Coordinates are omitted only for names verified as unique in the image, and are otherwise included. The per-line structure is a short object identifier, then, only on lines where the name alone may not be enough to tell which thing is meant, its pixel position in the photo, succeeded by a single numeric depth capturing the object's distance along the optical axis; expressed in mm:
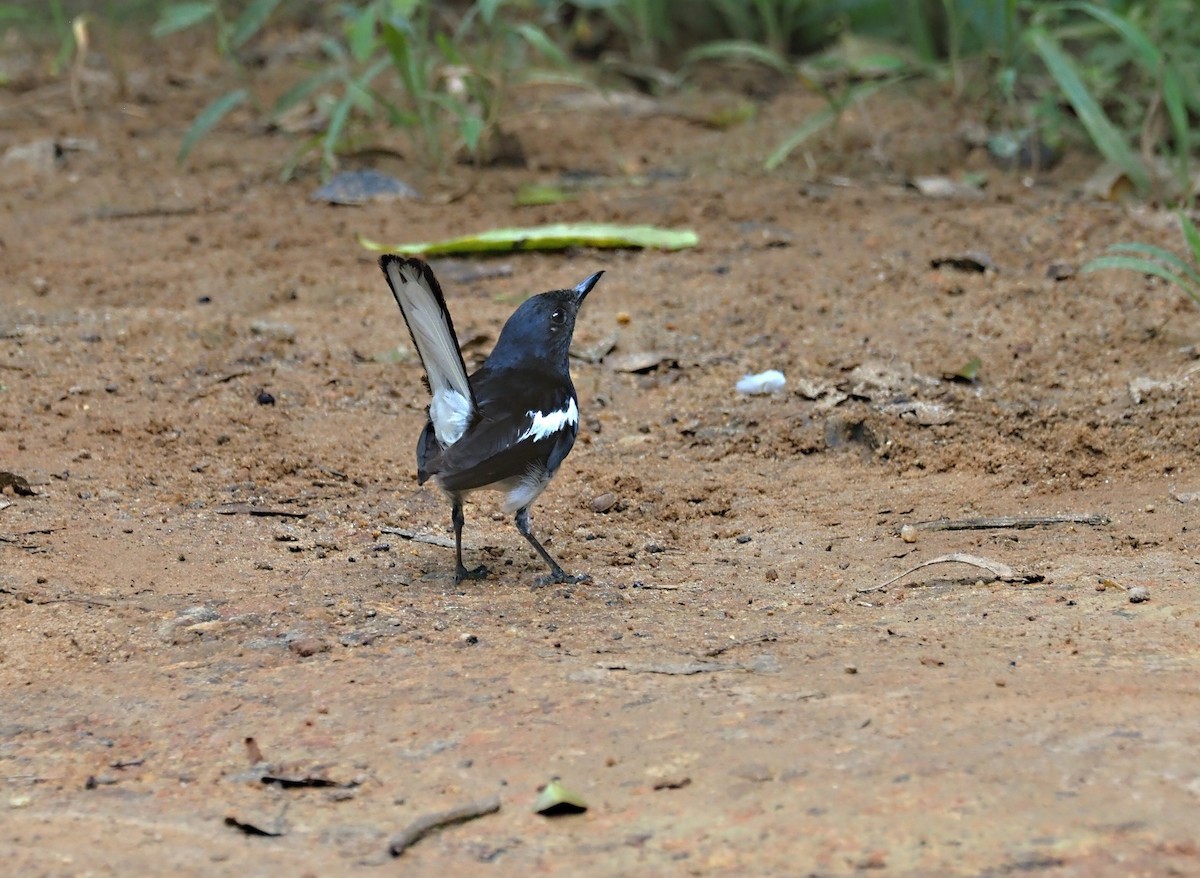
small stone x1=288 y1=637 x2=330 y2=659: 7840
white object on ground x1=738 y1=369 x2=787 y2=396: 12359
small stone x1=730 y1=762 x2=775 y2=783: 6062
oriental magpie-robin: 8969
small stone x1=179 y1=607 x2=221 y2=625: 8264
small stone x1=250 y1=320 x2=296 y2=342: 13227
